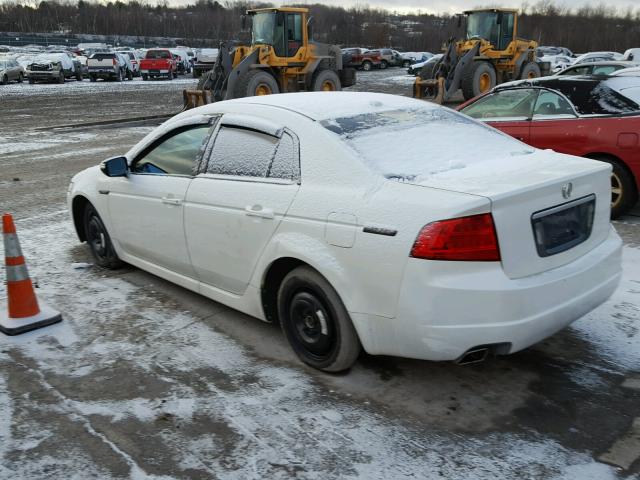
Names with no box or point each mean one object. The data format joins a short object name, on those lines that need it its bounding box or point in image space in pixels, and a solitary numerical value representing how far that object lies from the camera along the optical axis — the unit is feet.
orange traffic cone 13.99
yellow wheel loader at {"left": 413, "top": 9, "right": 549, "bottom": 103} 65.09
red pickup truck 125.59
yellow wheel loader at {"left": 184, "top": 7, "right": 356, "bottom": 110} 54.85
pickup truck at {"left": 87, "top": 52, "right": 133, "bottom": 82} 117.39
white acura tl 9.70
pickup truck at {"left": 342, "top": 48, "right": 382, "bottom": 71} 168.14
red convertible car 20.75
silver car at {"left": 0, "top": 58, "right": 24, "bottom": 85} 106.11
